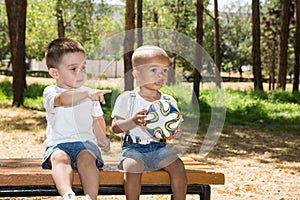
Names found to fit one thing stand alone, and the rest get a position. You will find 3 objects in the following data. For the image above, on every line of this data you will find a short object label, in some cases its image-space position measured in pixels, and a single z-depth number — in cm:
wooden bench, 356
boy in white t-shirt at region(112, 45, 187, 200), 356
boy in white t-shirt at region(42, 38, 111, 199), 351
